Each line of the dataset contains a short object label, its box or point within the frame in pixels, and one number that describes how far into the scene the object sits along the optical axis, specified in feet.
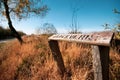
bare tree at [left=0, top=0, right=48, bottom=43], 17.51
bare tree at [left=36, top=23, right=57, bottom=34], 18.93
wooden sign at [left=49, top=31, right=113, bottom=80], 3.23
